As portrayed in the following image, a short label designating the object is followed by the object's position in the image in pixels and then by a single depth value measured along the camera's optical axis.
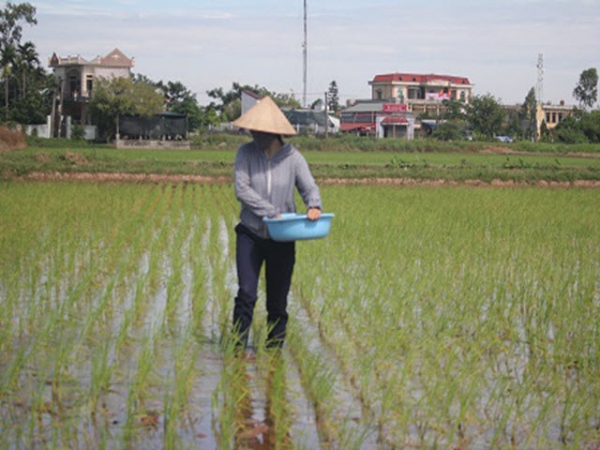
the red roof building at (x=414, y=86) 91.50
